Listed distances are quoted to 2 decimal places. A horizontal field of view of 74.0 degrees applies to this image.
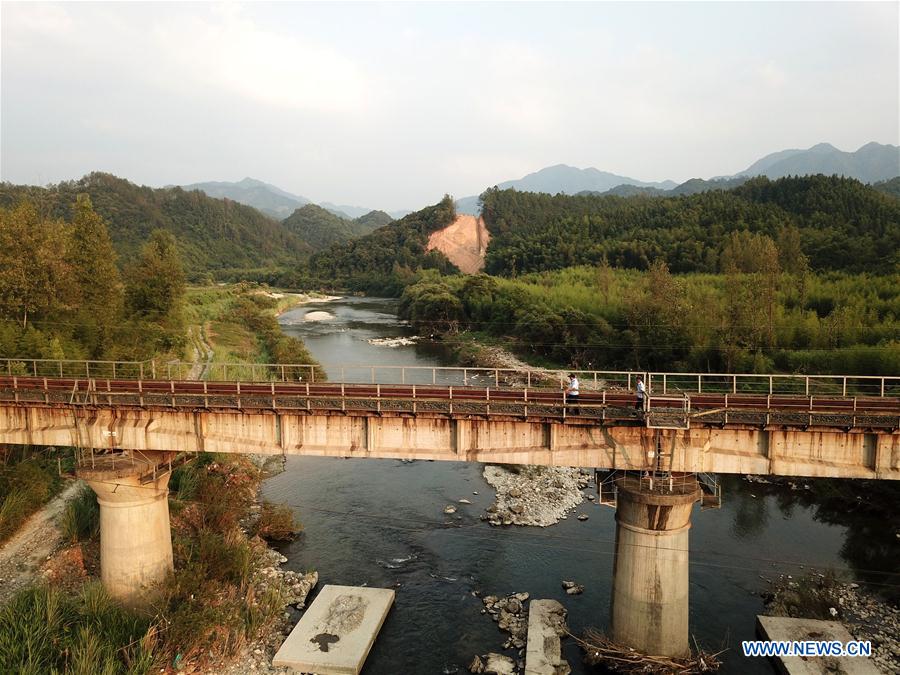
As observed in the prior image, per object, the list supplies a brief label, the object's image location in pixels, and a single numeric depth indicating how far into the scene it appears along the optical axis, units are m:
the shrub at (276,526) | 29.27
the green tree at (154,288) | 60.12
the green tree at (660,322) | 57.31
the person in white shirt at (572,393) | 21.27
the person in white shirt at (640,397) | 19.44
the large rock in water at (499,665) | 19.92
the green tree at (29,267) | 37.94
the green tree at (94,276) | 43.44
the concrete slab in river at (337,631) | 19.72
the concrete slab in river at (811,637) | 18.75
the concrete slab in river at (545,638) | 19.48
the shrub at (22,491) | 27.05
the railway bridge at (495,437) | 19.08
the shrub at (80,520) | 26.72
